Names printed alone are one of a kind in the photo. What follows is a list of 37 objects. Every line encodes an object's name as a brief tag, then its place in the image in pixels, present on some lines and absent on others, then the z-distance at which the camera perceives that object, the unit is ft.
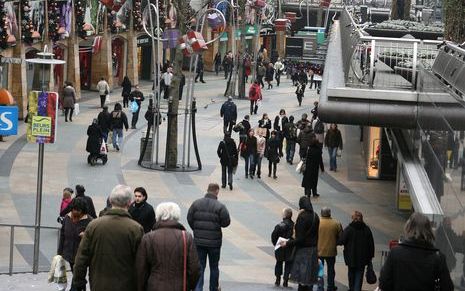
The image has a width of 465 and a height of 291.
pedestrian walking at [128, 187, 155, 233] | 46.62
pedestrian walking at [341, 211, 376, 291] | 57.26
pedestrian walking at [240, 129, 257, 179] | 106.63
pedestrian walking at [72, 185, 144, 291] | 30.45
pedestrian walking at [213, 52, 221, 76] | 241.35
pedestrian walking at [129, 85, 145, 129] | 138.10
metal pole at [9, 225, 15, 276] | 60.39
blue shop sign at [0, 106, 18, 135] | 69.00
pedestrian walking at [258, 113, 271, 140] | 119.27
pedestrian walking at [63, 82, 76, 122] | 140.15
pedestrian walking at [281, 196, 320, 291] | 55.11
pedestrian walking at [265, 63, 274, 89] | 220.23
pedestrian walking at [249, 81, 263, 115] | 161.79
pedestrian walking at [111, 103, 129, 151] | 118.52
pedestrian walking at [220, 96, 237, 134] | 135.33
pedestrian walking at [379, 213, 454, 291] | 27.78
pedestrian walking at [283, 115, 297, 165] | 117.76
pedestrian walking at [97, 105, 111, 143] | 117.19
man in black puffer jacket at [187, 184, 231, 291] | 49.32
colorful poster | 59.88
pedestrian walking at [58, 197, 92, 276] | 46.01
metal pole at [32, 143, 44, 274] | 60.13
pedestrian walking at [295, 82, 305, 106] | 182.70
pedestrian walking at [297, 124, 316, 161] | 112.78
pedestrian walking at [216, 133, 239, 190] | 99.55
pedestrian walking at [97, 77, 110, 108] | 154.30
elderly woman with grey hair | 30.35
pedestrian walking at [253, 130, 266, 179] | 106.73
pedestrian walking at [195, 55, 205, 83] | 216.08
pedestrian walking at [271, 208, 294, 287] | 59.72
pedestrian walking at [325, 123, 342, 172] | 114.62
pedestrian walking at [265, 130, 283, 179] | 107.24
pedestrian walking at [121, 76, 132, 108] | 161.38
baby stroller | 107.14
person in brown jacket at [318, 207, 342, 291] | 59.31
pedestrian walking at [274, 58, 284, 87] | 225.07
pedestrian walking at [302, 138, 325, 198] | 96.37
